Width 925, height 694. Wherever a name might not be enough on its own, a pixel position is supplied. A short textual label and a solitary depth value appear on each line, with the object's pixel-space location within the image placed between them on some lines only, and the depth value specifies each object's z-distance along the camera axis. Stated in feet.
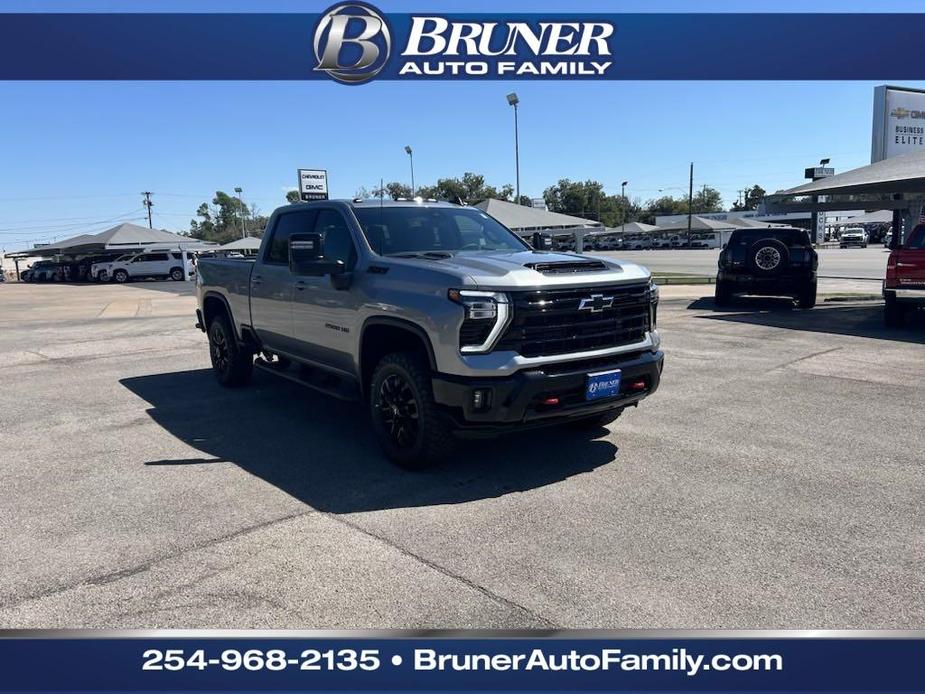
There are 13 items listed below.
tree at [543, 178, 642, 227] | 386.93
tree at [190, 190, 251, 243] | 411.23
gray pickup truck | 13.93
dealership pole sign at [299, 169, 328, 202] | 63.16
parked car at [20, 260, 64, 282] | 147.23
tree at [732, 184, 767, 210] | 433.89
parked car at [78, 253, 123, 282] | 131.23
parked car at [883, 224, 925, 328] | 35.12
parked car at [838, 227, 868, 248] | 199.93
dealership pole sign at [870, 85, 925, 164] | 98.94
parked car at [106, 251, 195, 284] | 130.82
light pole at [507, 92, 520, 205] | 90.33
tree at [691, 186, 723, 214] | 461.78
